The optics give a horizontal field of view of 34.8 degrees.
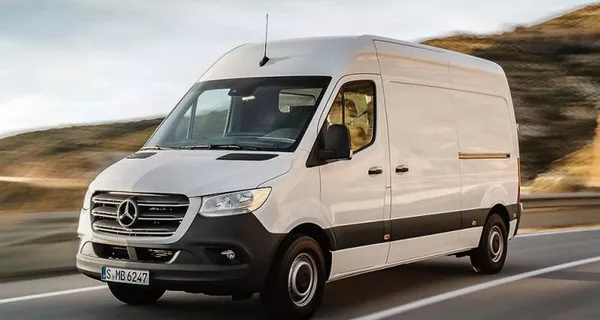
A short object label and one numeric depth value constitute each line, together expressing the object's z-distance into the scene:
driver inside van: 7.77
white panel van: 6.86
